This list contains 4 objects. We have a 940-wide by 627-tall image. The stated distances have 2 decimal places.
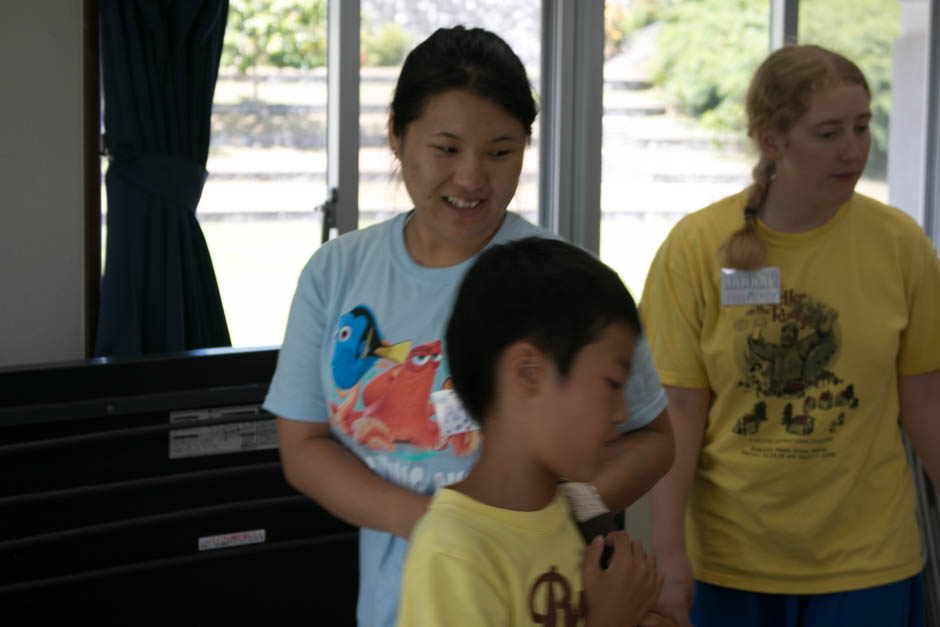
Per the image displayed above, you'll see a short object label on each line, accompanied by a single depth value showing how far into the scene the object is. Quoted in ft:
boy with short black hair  9.10
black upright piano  12.07
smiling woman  9.78
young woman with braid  11.43
